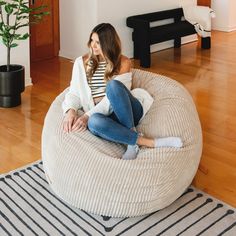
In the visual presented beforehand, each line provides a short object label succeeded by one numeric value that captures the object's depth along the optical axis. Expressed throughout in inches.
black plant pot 152.9
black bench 208.1
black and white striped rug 91.3
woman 100.3
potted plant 149.6
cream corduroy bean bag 90.8
